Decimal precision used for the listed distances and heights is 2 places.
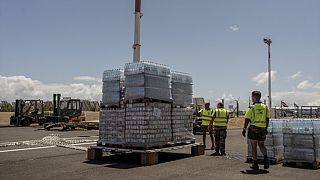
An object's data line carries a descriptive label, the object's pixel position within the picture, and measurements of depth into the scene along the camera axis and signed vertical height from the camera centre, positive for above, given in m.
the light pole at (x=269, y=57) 25.70 +4.72
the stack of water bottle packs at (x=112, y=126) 7.71 -0.58
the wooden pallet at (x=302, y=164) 6.70 -1.41
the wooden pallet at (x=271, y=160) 7.29 -1.43
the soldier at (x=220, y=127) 8.78 -0.66
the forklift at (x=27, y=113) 25.48 -0.70
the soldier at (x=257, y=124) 6.75 -0.42
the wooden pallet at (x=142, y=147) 7.28 -1.10
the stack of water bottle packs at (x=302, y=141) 6.82 -0.84
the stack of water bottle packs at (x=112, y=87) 7.94 +0.58
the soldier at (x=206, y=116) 10.49 -0.34
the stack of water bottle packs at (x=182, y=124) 8.14 -0.54
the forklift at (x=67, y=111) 23.31 -0.43
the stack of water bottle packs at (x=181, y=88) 8.34 +0.58
